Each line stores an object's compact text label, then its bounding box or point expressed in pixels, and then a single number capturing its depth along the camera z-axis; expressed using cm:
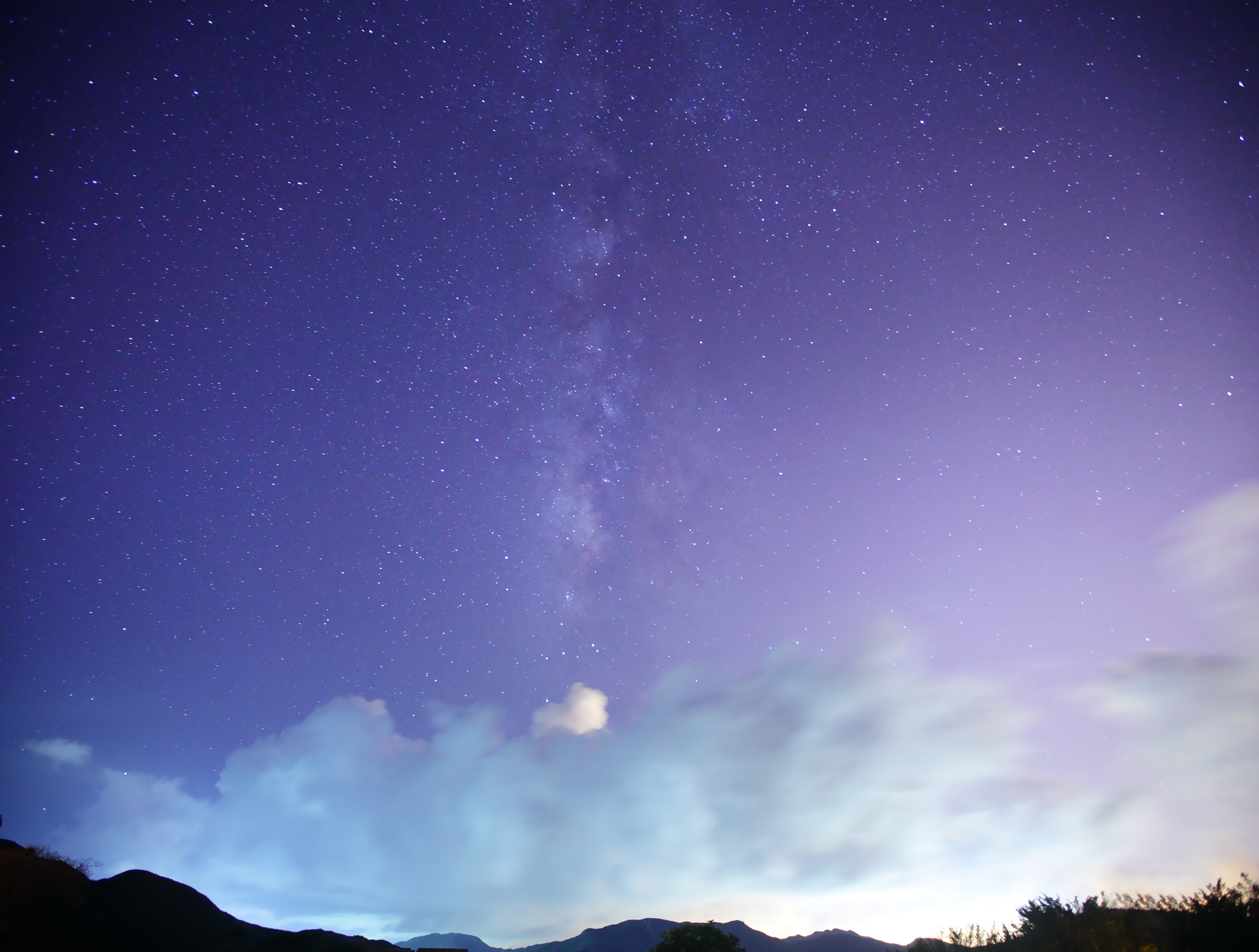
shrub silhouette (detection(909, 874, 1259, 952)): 2220
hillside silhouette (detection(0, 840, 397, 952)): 2284
